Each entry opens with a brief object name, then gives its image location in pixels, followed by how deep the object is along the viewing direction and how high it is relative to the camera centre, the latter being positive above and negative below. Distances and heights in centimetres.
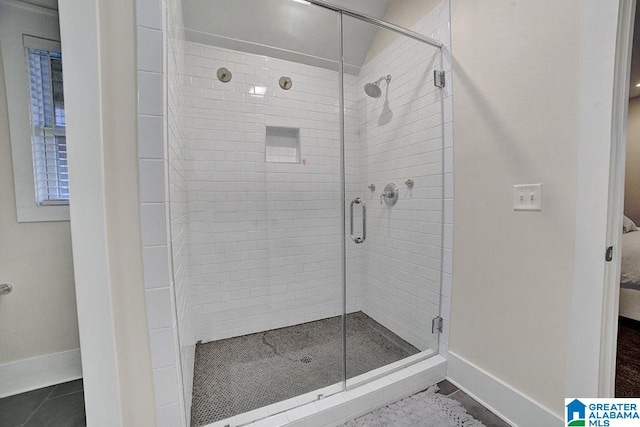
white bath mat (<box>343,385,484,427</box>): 128 -115
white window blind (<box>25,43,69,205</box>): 142 +46
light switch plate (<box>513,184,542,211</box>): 118 +0
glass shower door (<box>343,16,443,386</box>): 171 +1
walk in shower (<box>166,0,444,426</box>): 168 +3
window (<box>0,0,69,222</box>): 137 +53
